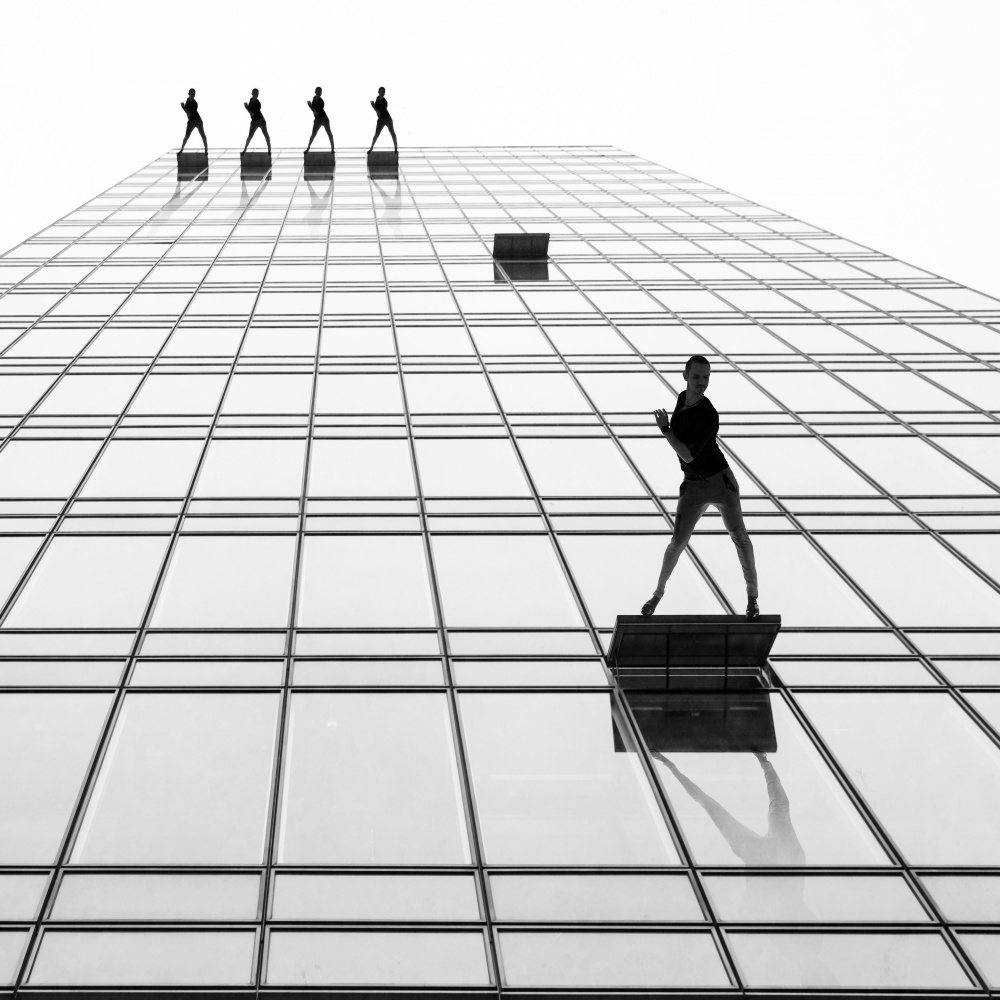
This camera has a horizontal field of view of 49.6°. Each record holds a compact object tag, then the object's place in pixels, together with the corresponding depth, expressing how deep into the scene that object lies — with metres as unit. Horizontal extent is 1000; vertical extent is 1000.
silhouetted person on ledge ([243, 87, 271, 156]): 45.53
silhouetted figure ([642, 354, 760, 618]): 9.78
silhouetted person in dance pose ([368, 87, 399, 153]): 47.62
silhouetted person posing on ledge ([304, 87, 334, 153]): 46.41
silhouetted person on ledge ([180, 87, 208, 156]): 47.34
